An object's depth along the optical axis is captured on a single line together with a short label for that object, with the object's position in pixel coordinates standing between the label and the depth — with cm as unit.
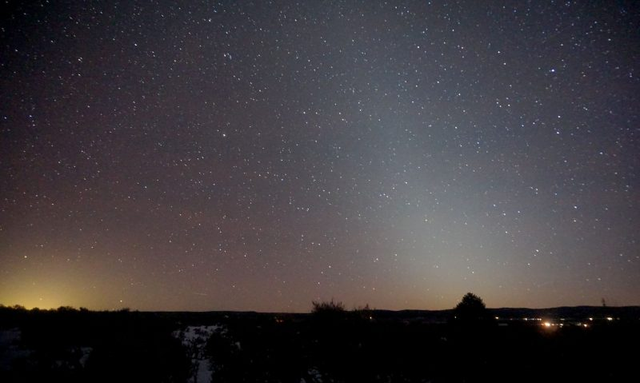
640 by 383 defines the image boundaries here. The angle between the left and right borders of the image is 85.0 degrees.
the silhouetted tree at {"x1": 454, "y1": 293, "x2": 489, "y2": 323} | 2239
